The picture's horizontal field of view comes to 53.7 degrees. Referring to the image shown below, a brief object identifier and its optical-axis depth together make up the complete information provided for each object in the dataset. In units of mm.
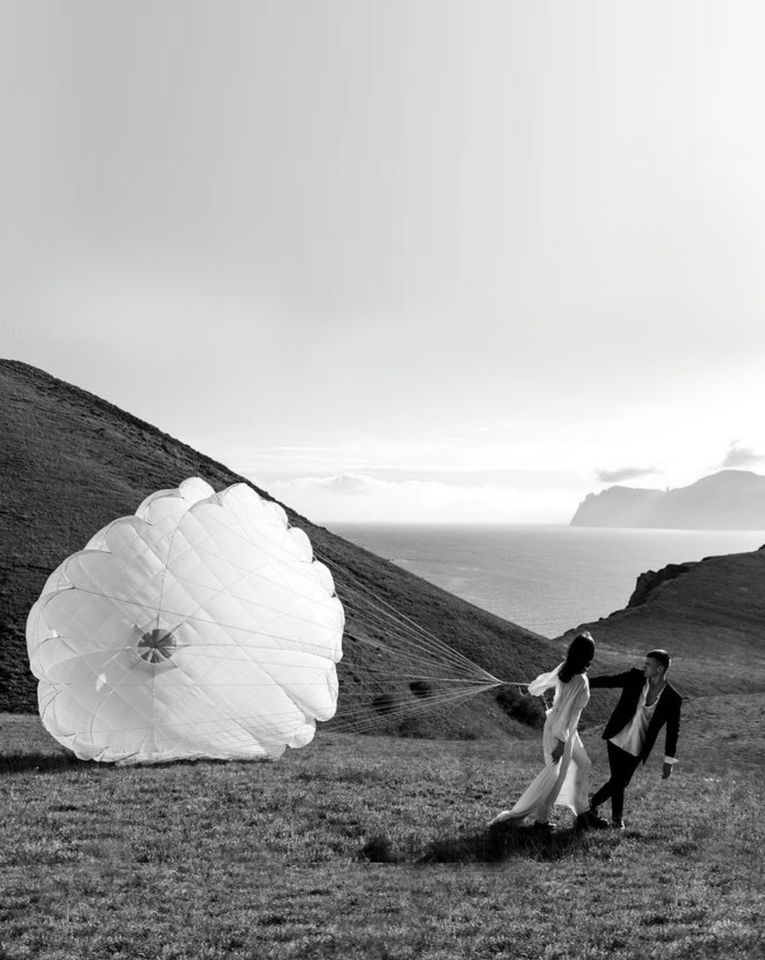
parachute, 14852
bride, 10211
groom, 10555
